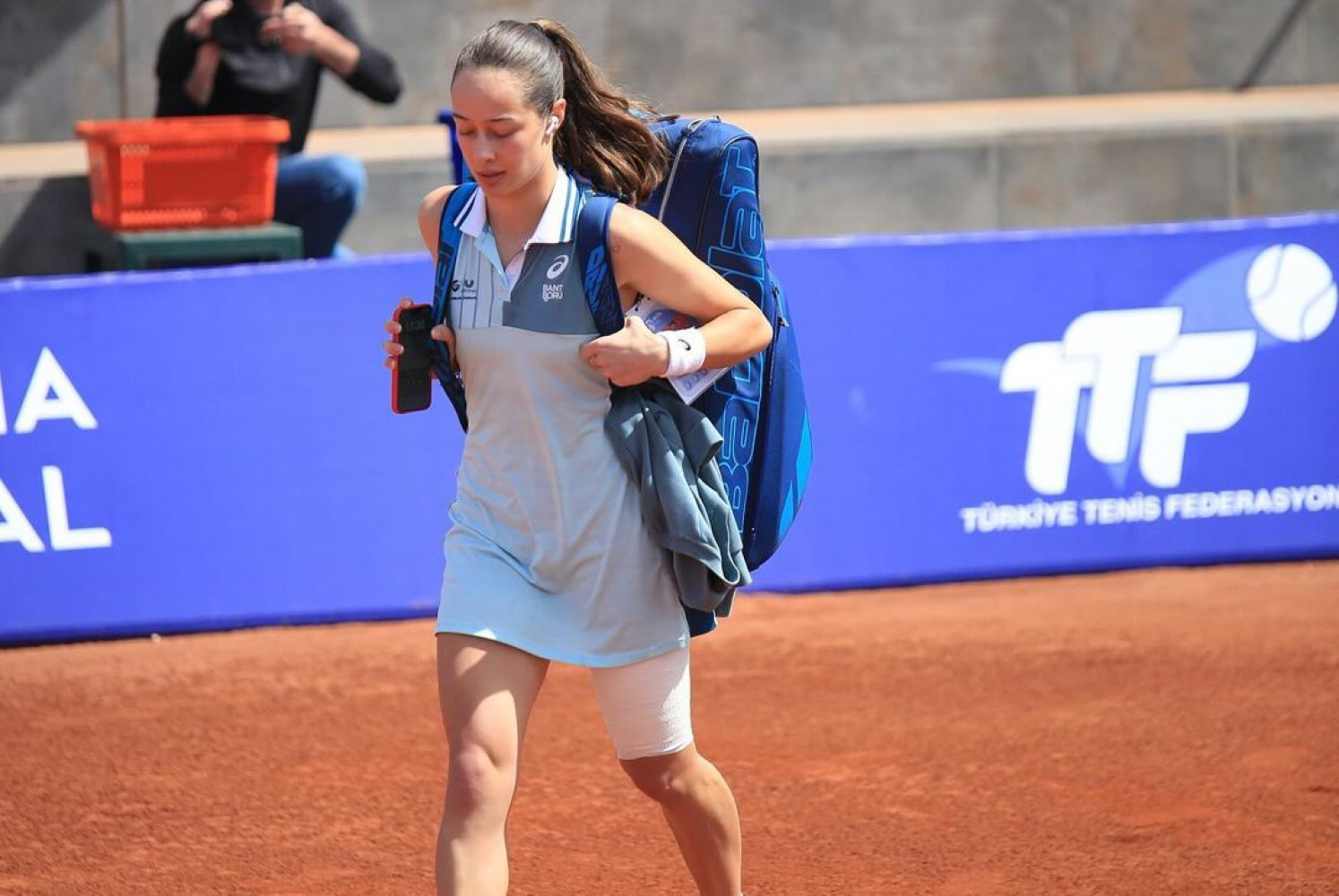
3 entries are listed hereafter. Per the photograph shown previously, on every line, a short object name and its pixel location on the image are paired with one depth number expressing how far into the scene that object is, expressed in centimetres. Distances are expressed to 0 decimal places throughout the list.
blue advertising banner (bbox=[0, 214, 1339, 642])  1437
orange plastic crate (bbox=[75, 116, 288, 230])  1800
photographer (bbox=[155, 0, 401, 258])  1898
